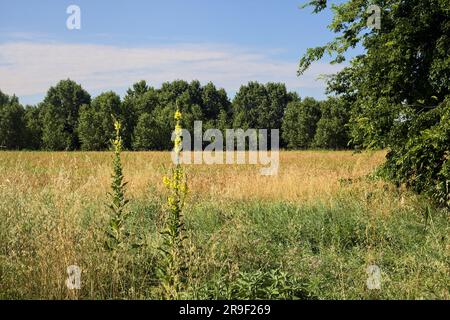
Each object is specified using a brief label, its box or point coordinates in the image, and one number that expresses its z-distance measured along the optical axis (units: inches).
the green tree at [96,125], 2074.3
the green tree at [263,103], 2743.6
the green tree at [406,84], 298.2
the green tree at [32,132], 2182.6
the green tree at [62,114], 2086.6
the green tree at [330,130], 2166.6
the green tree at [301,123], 2356.1
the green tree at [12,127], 2121.1
